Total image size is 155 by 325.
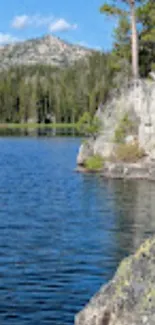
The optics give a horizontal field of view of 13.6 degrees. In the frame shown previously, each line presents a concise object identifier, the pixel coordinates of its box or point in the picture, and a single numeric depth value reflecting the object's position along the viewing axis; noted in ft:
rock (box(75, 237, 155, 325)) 33.12
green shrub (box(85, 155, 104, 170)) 166.32
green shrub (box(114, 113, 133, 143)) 165.85
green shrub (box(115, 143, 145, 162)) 158.40
